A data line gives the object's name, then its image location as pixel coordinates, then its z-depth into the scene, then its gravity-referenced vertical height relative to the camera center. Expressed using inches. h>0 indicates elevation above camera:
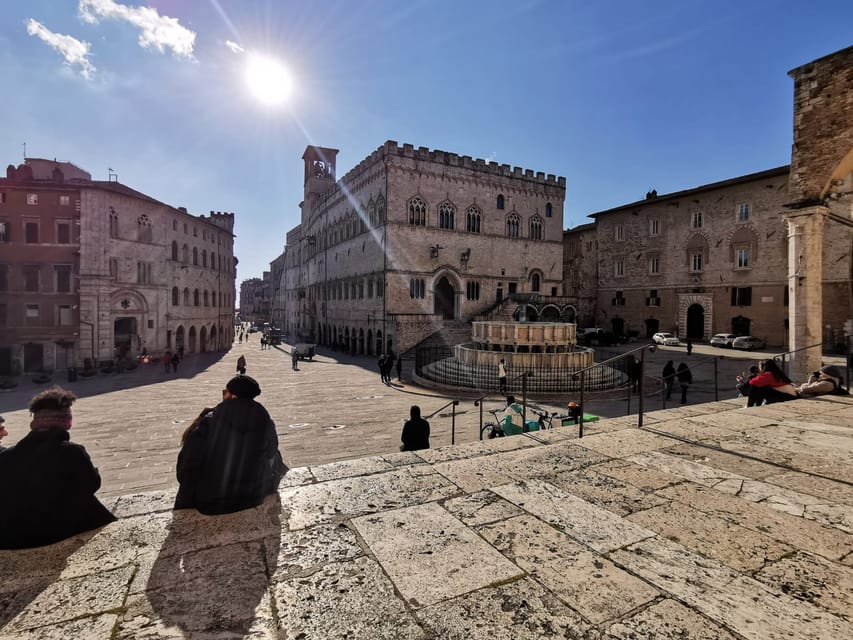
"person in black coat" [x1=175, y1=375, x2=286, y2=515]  130.0 -43.8
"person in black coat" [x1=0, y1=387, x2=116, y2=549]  110.3 -45.0
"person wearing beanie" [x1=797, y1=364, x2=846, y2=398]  325.4 -52.3
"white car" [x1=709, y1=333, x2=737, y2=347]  1248.8 -63.6
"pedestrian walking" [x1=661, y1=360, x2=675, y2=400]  567.1 -83.0
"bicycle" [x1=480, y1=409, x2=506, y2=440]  328.2 -89.8
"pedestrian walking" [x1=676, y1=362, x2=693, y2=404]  565.4 -85.0
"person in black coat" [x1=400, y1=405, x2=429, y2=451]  267.3 -74.7
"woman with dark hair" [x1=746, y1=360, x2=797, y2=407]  307.6 -52.0
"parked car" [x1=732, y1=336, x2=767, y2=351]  1177.4 -70.3
